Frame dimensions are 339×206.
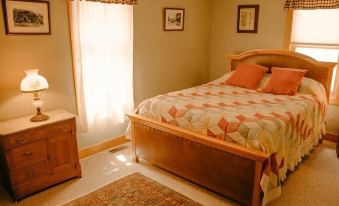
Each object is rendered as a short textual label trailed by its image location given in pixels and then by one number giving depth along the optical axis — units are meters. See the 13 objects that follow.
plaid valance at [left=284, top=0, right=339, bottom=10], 3.59
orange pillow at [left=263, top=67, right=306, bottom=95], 3.59
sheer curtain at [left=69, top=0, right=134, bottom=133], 3.12
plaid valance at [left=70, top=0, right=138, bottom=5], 3.17
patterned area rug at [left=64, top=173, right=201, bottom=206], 2.58
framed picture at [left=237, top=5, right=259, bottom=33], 4.44
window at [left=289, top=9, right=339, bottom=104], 3.76
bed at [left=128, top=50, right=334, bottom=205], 2.38
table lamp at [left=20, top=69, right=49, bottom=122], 2.58
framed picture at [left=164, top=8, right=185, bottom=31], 4.18
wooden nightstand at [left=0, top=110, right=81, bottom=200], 2.49
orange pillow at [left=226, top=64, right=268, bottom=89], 3.97
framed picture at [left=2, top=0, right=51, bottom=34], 2.61
